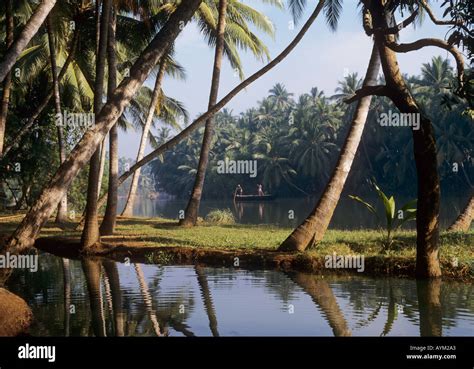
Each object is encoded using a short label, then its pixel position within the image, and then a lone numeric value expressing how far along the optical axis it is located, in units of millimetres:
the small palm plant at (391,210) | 15031
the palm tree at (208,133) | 25219
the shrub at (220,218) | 31286
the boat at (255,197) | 78750
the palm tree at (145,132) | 28688
